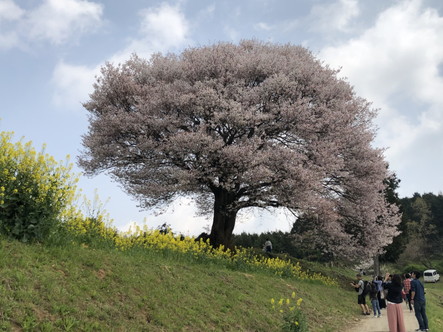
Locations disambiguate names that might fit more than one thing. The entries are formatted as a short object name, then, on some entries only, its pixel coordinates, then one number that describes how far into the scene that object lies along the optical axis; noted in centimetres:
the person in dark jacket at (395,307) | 1088
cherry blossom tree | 1980
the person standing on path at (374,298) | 1617
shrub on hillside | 853
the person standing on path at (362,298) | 1694
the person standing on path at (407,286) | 1838
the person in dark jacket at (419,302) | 1256
